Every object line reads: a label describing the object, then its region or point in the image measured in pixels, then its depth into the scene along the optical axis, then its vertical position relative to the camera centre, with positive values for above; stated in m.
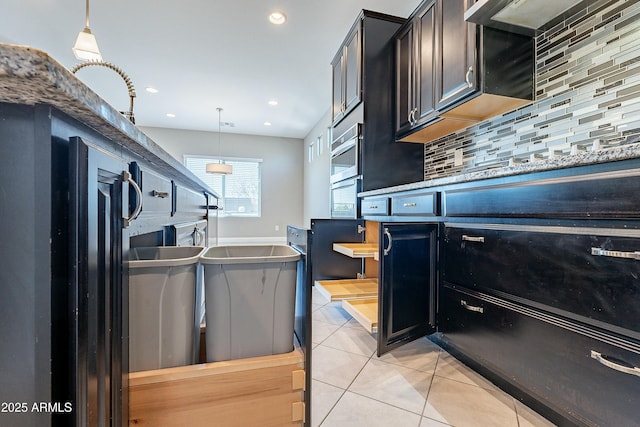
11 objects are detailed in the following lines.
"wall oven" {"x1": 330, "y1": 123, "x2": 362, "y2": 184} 2.38 +0.53
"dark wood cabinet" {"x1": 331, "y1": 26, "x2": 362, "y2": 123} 2.39 +1.21
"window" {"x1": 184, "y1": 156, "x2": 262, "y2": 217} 6.79 +0.67
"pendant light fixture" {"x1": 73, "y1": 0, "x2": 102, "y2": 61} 1.96 +1.10
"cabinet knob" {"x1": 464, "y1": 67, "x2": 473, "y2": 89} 1.63 +0.75
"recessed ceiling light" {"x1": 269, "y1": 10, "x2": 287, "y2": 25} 2.75 +1.85
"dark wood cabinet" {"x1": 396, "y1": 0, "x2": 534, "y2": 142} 1.61 +0.86
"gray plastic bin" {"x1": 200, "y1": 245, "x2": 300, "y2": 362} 0.74 -0.24
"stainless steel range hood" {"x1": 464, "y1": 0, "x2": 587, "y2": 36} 1.42 +1.01
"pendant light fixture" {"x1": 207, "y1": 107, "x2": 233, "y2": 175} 5.27 +0.79
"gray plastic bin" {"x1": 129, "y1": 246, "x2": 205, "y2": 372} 0.68 -0.24
